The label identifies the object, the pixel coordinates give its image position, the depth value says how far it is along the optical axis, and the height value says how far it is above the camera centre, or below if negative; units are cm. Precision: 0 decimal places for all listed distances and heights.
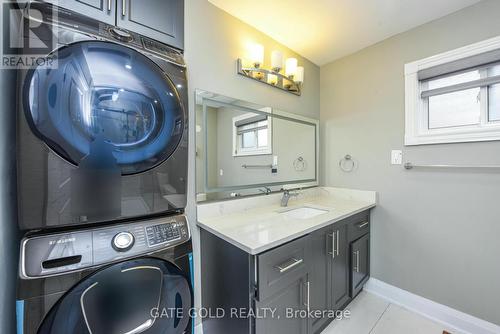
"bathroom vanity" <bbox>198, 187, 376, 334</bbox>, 96 -59
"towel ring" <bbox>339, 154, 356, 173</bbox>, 205 +4
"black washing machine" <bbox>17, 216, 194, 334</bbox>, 62 -42
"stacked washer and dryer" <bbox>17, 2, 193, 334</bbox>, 64 -8
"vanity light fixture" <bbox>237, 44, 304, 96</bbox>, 159 +87
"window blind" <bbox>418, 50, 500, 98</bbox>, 133 +75
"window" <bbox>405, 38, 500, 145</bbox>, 136 +58
